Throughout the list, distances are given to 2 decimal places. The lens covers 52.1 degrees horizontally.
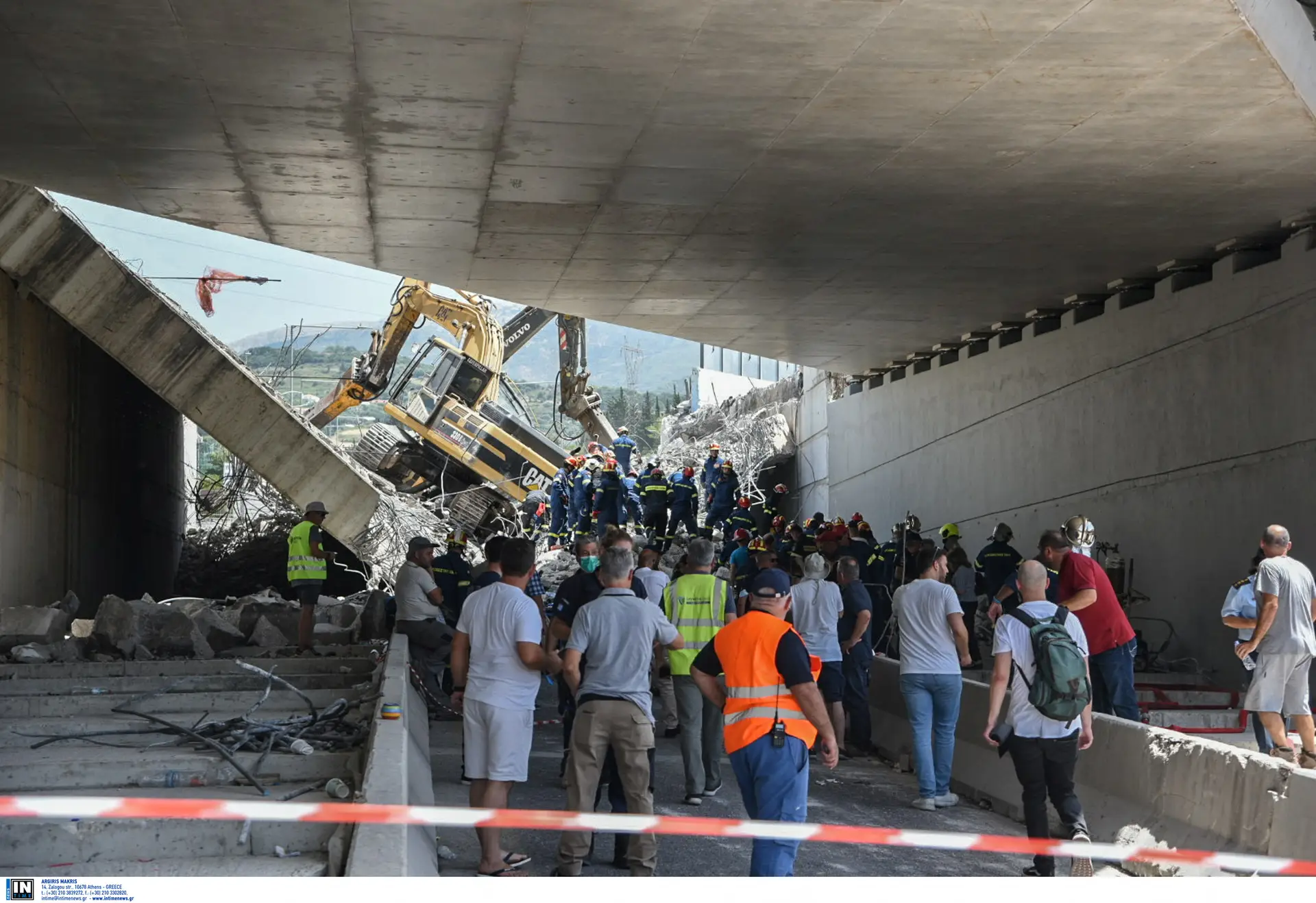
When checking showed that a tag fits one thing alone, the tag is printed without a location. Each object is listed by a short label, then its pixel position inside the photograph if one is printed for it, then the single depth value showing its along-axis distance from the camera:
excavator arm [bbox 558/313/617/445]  37.28
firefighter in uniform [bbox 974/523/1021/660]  14.63
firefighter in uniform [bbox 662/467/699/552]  24.70
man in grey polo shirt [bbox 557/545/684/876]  7.00
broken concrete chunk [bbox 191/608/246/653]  15.96
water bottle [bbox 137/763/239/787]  7.96
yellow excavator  32.31
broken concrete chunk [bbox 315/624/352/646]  17.50
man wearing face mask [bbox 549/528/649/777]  8.28
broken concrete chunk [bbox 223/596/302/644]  17.56
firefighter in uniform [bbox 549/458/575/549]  27.97
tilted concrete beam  18.52
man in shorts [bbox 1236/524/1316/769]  8.77
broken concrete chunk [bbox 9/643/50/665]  13.71
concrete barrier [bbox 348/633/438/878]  4.91
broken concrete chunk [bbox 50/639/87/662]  14.38
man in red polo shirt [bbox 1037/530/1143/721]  9.56
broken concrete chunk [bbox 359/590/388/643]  17.27
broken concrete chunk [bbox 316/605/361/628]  19.48
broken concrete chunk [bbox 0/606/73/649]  14.70
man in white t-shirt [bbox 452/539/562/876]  6.94
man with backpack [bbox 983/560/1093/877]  6.93
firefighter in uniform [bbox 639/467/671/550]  24.27
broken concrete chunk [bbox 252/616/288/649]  16.41
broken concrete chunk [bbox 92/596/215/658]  14.70
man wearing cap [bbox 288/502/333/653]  14.45
